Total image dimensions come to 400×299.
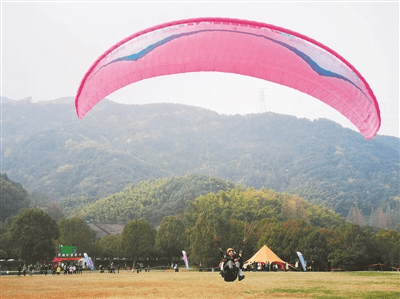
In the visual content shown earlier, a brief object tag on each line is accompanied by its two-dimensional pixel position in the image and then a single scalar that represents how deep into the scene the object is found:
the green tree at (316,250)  53.88
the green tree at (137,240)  72.32
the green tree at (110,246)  80.06
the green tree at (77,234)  76.56
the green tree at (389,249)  53.50
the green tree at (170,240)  75.38
